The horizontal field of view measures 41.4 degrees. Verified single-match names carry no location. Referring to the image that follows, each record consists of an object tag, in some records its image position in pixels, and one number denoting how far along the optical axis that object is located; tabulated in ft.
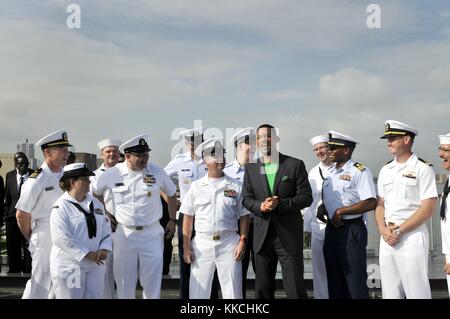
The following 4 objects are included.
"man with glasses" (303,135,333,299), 20.98
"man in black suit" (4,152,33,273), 29.30
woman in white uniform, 16.46
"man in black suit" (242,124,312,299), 17.70
